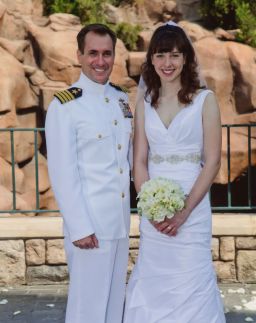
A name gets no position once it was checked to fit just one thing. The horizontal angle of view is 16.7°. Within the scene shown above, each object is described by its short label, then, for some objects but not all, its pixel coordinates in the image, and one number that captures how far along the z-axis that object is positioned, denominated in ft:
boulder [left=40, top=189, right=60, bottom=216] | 48.95
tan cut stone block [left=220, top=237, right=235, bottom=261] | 22.96
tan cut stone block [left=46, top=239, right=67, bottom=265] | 22.96
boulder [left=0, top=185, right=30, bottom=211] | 35.37
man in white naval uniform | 13.47
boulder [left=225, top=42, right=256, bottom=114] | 52.71
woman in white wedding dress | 13.83
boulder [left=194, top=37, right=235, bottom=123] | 52.79
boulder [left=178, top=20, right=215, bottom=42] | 55.34
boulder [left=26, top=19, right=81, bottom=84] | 50.49
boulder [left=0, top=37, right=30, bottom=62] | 50.72
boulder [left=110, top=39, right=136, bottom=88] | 51.95
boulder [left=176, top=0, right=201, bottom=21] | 62.88
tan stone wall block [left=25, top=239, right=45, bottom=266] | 22.90
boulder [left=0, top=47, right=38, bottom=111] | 47.46
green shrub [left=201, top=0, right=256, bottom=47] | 56.36
